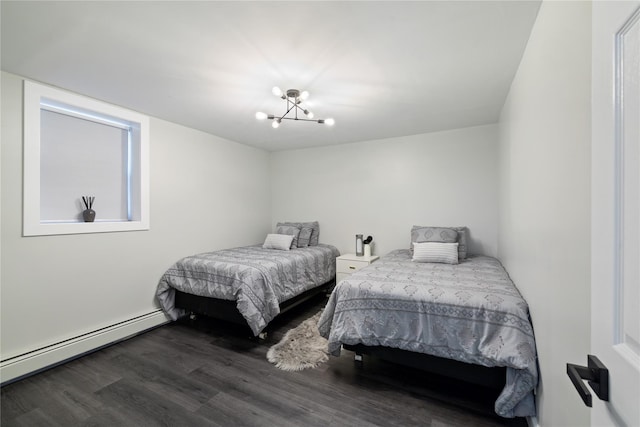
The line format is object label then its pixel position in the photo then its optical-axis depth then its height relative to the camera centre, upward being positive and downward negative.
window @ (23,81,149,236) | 2.24 +0.50
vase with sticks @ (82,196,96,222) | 2.66 +0.03
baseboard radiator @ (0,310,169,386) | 2.06 -1.21
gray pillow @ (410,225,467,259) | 3.21 -0.27
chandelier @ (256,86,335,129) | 2.35 +1.08
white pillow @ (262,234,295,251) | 3.90 -0.42
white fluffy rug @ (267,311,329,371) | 2.28 -1.28
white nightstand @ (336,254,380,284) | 3.61 -0.69
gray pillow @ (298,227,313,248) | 4.25 -0.38
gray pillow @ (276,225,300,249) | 4.14 -0.28
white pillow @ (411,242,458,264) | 2.95 -0.44
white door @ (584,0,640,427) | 0.46 +0.02
